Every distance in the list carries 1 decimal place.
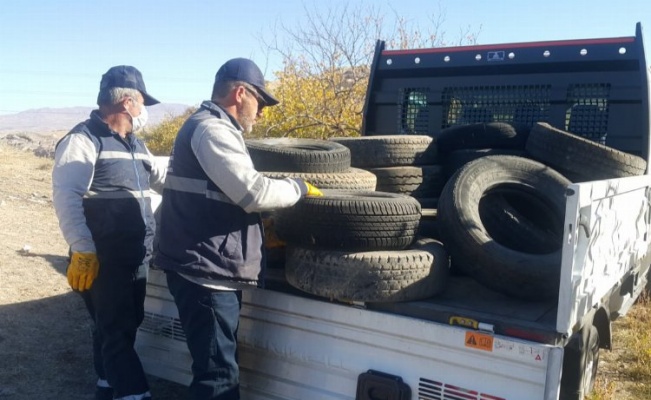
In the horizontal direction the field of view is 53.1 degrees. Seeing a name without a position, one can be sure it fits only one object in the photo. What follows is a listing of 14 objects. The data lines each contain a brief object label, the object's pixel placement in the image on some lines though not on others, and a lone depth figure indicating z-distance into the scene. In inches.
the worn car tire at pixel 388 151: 171.6
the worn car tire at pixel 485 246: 119.0
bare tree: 486.0
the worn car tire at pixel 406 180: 170.4
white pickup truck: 100.2
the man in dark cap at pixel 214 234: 114.0
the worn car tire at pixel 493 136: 179.3
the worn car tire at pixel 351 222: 116.3
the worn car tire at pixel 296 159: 149.2
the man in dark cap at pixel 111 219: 132.6
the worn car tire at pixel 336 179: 143.0
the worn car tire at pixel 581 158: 151.8
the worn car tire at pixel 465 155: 175.3
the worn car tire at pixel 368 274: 110.7
